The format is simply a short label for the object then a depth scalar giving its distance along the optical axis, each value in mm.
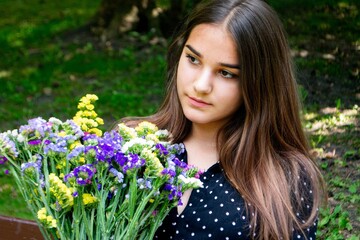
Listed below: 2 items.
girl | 2385
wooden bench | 3051
